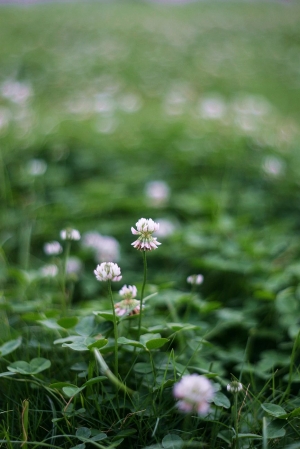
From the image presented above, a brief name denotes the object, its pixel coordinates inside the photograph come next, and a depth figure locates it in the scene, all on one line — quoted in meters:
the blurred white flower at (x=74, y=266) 0.86
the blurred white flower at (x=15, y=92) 1.19
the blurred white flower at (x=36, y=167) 1.10
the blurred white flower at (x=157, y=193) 1.02
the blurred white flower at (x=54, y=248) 0.73
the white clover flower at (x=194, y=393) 0.53
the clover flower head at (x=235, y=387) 0.60
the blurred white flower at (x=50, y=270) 0.82
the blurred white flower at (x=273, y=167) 1.14
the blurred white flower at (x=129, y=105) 1.93
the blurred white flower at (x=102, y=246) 0.87
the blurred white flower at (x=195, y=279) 0.69
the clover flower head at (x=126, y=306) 0.63
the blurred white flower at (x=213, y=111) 1.57
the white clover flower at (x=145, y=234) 0.60
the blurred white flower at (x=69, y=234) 0.68
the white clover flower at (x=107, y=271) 0.60
